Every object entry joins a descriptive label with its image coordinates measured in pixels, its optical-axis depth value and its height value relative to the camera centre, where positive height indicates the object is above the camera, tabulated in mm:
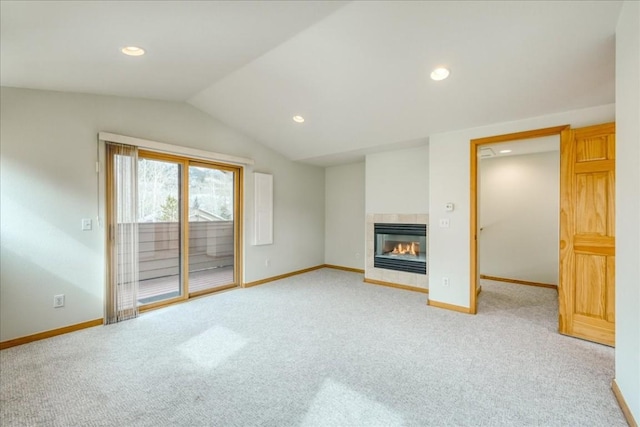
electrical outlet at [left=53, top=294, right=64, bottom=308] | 2914 -920
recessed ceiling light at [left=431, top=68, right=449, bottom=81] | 2694 +1353
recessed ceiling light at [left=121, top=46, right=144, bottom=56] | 2252 +1337
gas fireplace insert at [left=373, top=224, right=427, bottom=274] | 4582 -625
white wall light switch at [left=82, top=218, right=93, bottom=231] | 3092 -124
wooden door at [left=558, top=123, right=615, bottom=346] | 2693 -232
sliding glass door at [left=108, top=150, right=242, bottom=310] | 3695 -211
